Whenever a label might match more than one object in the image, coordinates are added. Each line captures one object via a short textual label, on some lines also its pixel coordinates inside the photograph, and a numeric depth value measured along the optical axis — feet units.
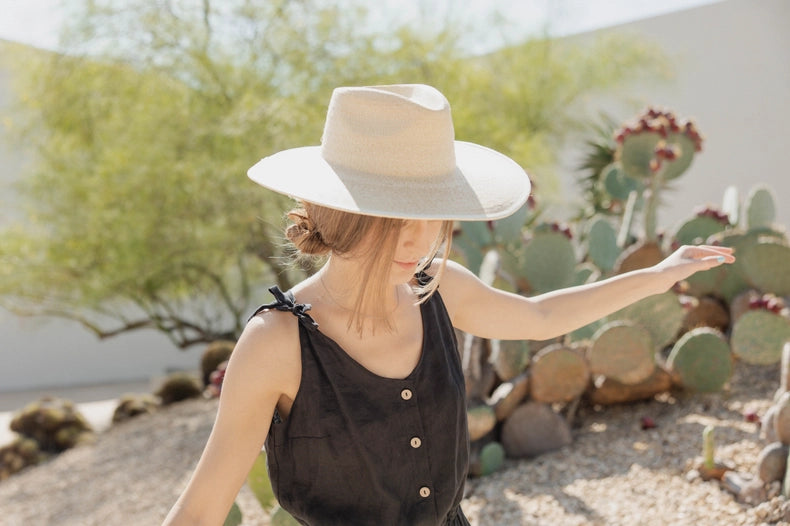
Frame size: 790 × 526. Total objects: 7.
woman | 3.27
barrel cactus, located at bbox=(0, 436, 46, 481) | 16.26
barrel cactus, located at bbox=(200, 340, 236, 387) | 17.54
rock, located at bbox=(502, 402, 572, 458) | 9.93
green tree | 17.95
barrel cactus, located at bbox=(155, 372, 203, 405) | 18.86
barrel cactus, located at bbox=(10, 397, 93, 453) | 17.30
